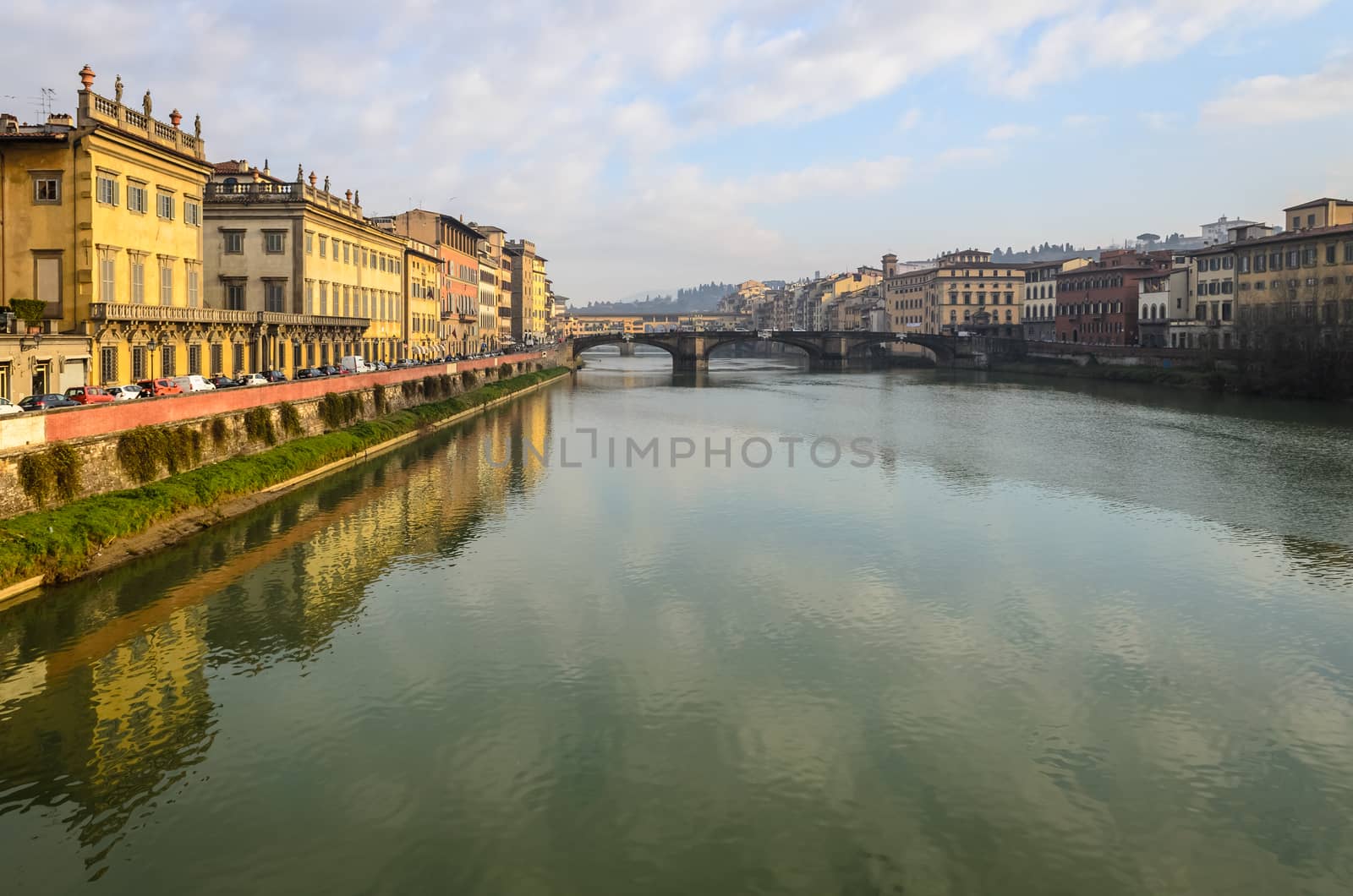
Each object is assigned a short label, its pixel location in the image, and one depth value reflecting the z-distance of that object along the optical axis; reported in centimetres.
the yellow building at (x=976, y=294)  15200
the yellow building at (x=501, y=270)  12519
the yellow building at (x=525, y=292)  14250
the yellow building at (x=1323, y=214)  8400
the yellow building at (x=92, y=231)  3844
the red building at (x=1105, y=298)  11212
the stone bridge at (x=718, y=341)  13175
